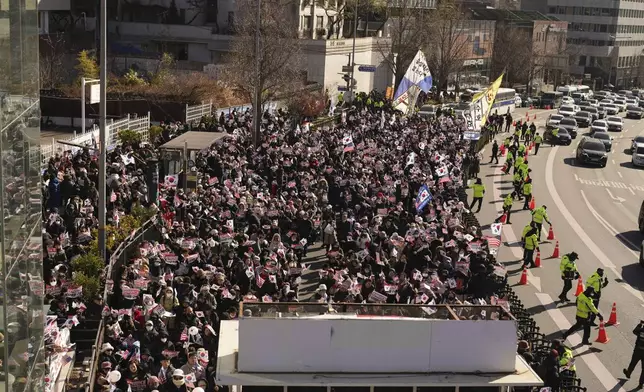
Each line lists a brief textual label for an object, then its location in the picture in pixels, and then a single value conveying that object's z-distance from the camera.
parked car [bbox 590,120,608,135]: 59.78
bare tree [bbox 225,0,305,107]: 44.61
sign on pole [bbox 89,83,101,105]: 21.78
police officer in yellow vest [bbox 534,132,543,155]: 50.82
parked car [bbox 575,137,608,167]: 49.16
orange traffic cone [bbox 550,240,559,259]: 28.41
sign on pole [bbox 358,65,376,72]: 57.85
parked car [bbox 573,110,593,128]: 67.88
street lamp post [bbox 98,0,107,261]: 19.91
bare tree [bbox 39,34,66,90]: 50.72
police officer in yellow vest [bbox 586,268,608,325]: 21.60
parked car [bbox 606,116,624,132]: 68.69
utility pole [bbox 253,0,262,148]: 36.28
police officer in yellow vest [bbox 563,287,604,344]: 20.30
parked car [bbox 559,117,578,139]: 60.25
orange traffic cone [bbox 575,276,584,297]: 23.24
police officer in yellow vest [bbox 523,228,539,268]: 26.27
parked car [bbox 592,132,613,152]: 54.72
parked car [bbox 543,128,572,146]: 56.69
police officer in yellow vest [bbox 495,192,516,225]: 32.53
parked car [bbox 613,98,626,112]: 84.26
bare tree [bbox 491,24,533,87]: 98.06
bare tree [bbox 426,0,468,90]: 76.00
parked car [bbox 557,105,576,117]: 67.44
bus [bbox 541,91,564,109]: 85.94
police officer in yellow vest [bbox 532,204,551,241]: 28.72
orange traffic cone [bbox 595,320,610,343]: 21.03
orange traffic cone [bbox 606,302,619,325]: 22.22
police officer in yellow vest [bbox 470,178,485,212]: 33.06
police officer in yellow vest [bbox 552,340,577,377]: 16.53
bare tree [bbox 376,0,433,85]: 69.75
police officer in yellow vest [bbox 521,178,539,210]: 34.44
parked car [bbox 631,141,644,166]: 51.18
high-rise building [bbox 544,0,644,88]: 127.31
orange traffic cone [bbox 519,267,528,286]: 25.22
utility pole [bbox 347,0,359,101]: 53.99
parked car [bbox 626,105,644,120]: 81.75
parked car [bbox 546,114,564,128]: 58.91
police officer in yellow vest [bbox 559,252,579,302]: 23.16
